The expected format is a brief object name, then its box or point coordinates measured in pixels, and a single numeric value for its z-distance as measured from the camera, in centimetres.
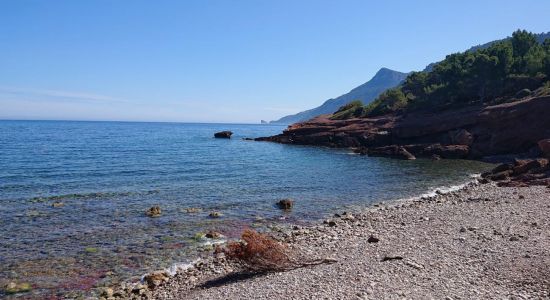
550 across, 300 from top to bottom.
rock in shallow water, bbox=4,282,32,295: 1488
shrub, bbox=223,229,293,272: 1471
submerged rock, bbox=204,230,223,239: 2170
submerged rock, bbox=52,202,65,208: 2757
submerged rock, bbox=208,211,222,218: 2593
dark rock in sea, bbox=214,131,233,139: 12388
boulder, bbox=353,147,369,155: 6949
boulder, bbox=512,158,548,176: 3788
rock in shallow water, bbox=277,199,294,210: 2853
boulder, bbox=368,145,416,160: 6235
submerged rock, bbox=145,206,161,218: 2578
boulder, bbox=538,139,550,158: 4125
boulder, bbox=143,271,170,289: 1546
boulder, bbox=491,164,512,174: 4141
